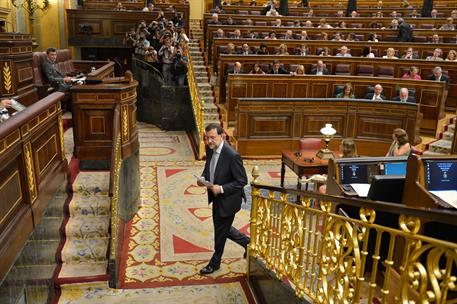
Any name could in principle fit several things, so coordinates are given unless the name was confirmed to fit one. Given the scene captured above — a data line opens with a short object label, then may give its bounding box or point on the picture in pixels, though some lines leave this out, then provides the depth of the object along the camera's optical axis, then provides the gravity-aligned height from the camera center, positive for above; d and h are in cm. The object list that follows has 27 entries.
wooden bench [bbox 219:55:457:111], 938 -29
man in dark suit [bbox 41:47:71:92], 575 -48
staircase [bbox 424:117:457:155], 772 -163
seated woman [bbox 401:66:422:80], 879 -41
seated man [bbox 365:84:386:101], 817 -77
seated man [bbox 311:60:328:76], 912 -40
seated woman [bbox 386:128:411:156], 478 -101
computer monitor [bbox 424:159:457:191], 284 -80
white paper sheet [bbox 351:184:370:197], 392 -129
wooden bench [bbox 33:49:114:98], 615 -50
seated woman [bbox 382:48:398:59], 964 +1
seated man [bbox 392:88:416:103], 793 -76
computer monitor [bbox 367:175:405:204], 310 -98
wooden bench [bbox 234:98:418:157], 780 -133
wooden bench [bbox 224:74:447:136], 851 -78
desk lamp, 575 -138
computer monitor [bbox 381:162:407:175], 421 -114
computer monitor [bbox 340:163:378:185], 426 -121
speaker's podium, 454 -85
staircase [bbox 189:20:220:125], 897 -82
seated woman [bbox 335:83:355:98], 827 -80
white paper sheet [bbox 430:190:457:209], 263 -90
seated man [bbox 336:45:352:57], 997 -1
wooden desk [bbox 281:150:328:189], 556 -150
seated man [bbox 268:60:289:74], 910 -43
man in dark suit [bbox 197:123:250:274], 373 -120
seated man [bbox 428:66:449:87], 861 -42
